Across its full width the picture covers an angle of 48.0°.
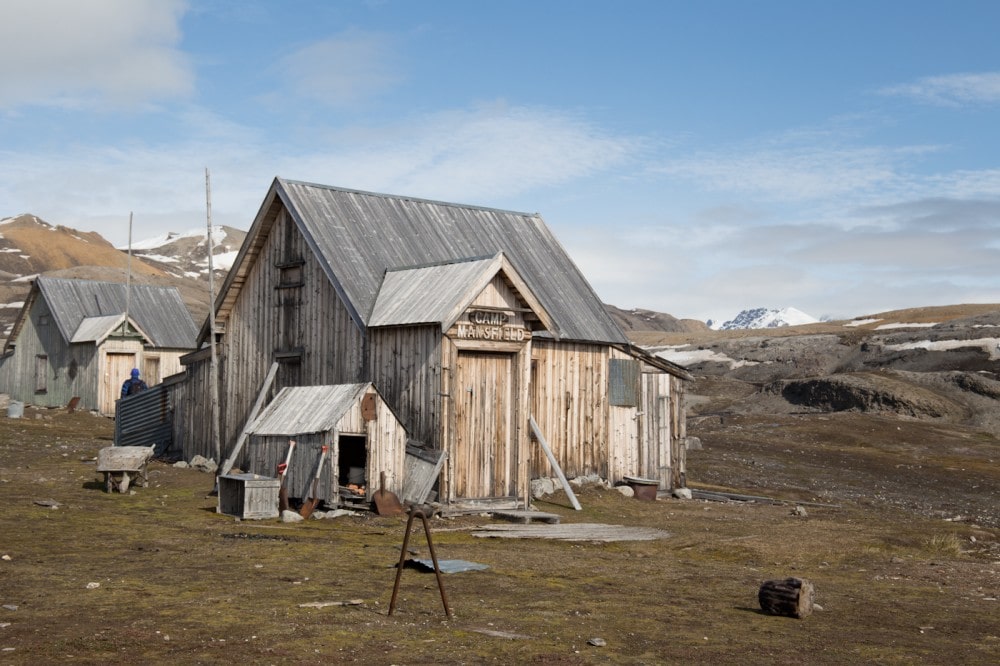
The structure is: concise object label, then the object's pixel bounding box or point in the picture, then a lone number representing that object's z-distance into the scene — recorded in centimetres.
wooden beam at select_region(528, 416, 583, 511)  2494
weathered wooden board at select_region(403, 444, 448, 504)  2202
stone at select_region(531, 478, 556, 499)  2572
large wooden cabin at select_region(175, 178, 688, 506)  2292
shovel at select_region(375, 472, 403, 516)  2150
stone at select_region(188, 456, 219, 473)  2778
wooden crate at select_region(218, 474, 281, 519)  2019
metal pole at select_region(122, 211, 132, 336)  4464
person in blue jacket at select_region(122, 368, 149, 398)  3344
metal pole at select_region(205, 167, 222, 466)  2767
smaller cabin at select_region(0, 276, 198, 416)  4672
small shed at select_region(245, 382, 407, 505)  2138
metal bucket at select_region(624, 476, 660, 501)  2772
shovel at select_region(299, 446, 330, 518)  2097
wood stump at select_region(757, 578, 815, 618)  1230
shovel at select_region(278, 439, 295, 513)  2120
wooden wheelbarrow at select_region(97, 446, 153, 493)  2264
